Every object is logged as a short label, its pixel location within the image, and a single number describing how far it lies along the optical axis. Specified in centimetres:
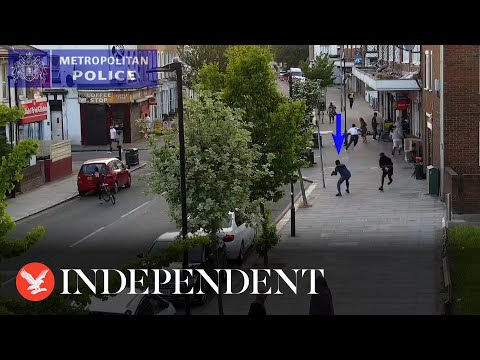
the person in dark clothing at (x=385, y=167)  2758
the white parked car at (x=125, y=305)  1482
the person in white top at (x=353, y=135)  3170
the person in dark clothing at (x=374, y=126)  3356
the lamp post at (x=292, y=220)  2402
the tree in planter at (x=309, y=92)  3230
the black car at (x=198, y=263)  1700
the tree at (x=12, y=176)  1207
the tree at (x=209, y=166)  1906
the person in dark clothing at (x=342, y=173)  2708
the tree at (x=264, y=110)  2092
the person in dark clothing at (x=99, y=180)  2392
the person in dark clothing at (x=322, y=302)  1472
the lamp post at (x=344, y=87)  3519
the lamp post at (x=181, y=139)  1752
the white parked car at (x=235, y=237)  2078
